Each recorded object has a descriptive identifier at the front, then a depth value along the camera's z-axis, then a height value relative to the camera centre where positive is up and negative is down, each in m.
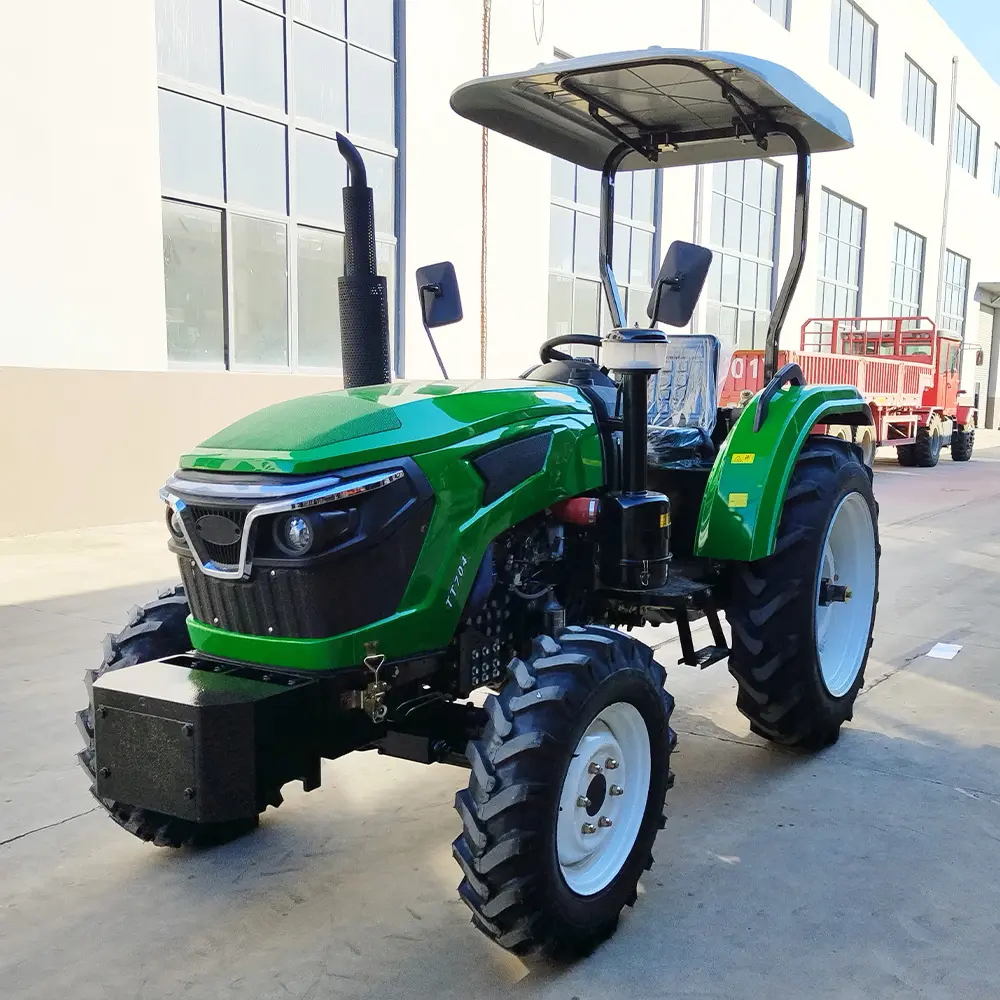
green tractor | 2.27 -0.60
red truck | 13.88 -0.17
